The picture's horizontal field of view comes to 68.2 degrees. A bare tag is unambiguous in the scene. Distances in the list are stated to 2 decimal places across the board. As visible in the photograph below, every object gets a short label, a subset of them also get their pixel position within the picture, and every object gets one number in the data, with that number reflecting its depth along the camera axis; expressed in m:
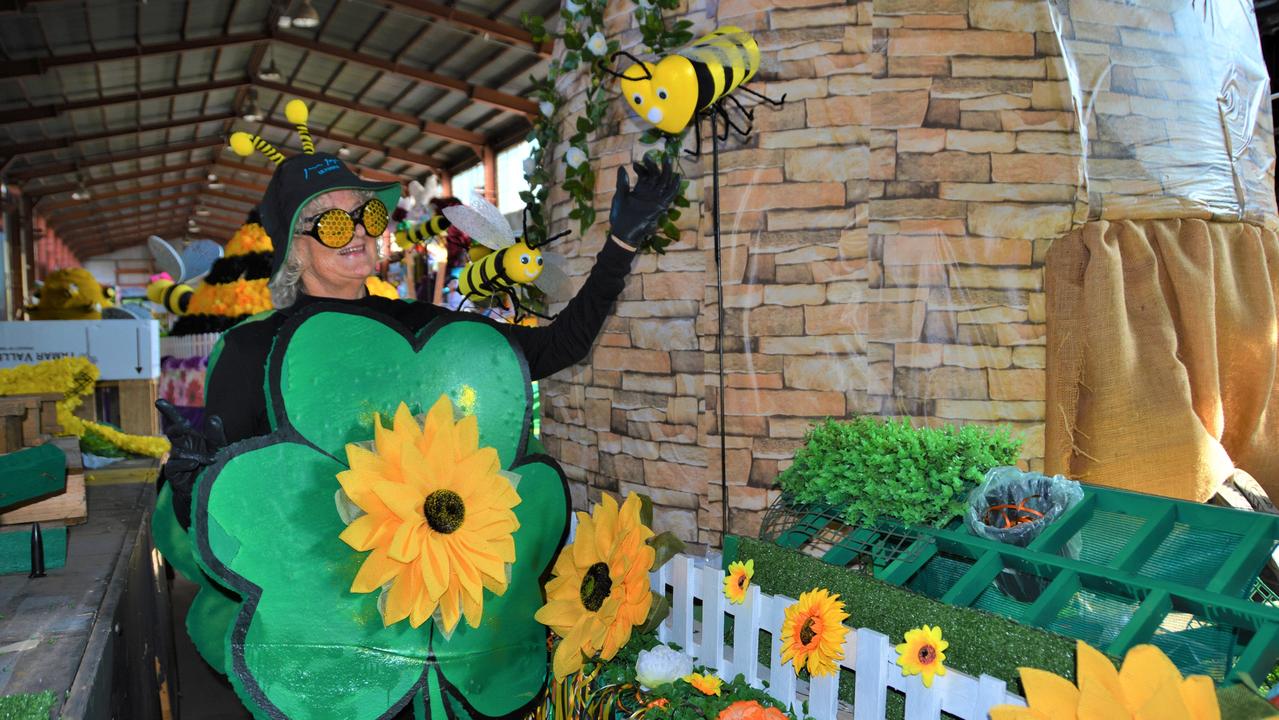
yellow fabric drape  2.56
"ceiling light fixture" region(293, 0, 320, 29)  9.45
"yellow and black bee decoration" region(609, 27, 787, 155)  2.08
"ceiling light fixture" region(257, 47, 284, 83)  12.83
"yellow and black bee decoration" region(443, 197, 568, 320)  3.00
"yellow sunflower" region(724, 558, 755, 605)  1.55
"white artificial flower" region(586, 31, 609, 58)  3.01
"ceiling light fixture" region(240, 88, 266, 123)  14.06
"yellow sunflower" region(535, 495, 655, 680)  1.62
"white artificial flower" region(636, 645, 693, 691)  1.55
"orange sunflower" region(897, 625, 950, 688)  1.20
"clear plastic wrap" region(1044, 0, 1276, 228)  2.61
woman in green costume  1.47
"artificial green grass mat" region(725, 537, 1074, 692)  1.12
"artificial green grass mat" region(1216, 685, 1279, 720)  0.90
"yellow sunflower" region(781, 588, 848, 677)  1.34
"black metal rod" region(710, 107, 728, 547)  2.21
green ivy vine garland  2.80
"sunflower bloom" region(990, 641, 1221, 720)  0.92
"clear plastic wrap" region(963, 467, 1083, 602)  1.45
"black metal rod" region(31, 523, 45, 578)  1.96
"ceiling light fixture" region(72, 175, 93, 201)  18.89
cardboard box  4.02
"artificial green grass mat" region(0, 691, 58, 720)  1.21
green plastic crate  1.11
